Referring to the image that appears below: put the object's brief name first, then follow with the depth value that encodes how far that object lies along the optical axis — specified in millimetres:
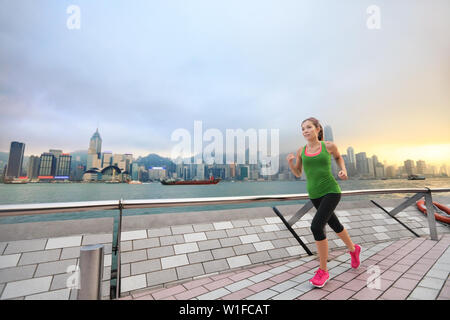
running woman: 2260
